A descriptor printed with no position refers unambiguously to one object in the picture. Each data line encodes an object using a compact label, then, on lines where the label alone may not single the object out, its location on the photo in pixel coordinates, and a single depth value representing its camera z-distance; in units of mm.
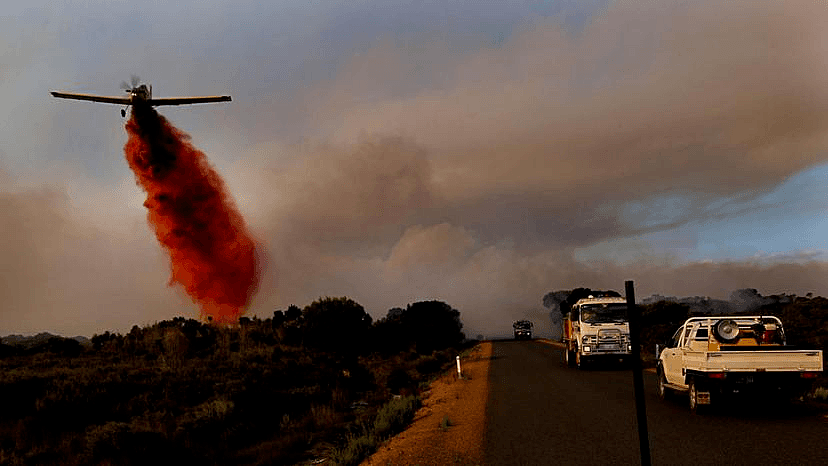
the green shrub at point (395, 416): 14559
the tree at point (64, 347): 41438
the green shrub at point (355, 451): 11608
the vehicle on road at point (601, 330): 25516
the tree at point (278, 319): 53112
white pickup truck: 13344
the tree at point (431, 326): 59781
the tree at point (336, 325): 49406
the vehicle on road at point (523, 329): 76188
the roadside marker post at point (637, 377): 5277
